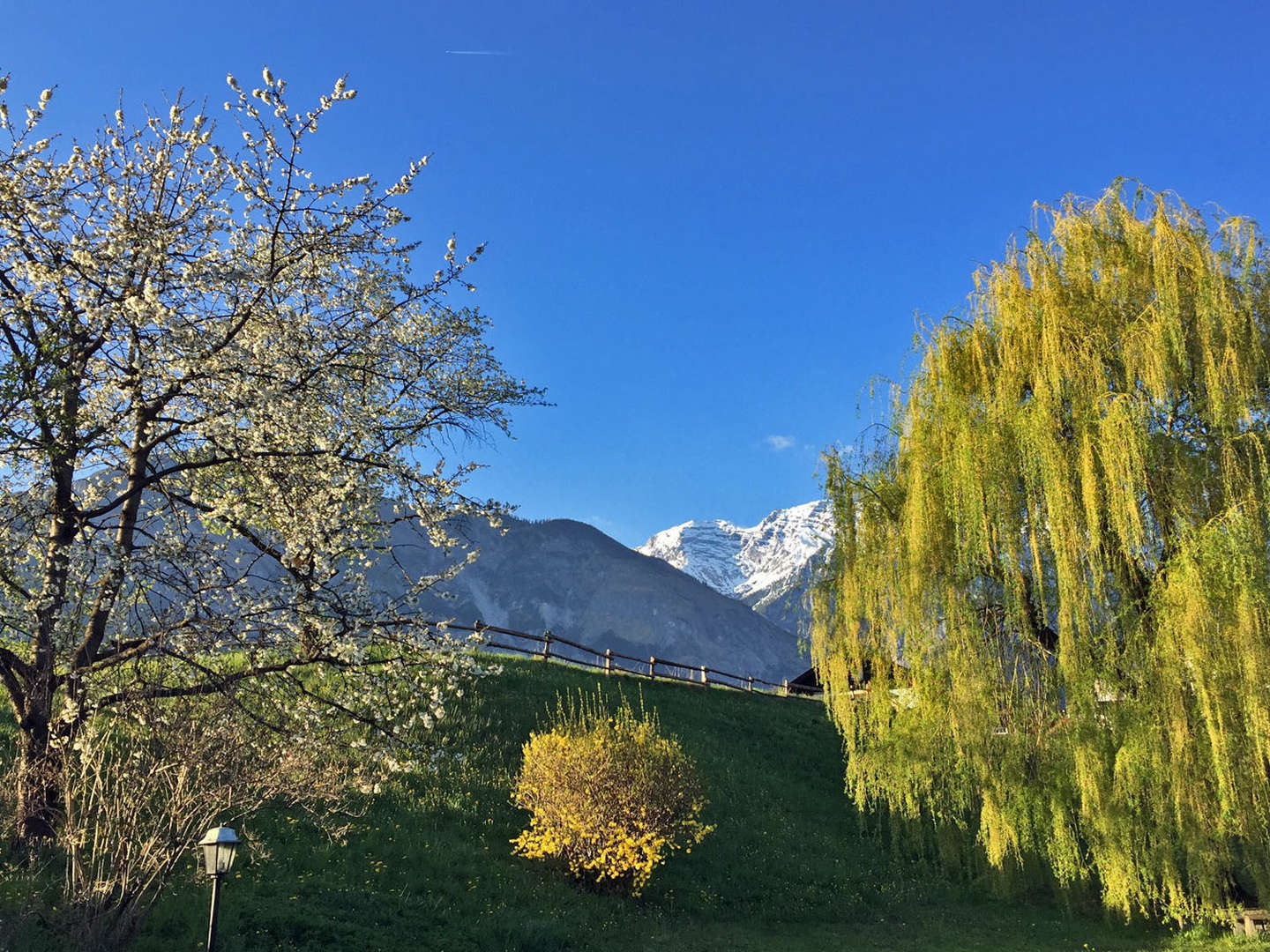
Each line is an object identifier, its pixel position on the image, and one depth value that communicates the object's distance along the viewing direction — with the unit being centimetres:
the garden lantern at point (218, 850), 798
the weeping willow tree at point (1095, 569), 1108
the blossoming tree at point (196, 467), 823
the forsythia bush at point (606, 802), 1416
